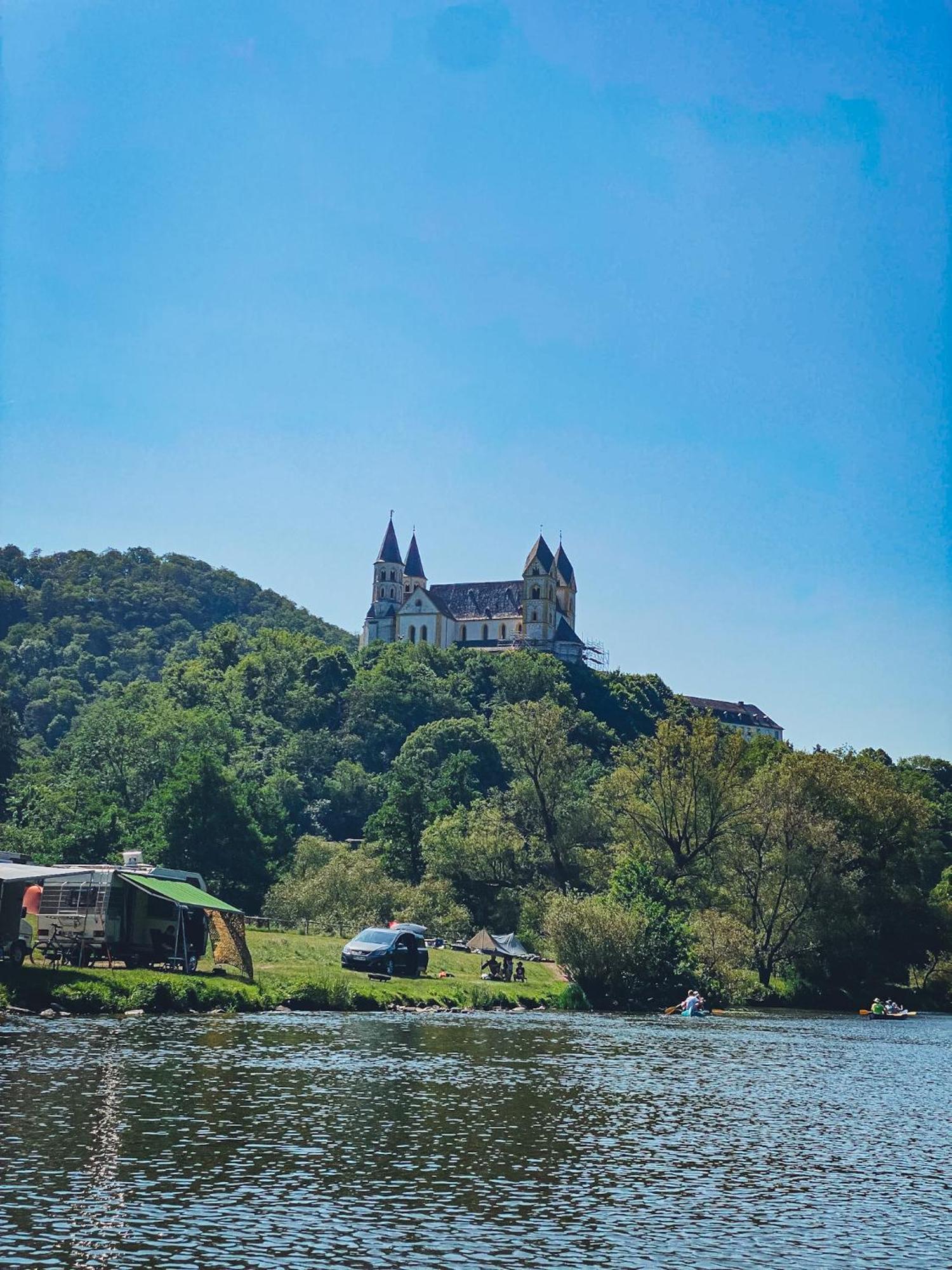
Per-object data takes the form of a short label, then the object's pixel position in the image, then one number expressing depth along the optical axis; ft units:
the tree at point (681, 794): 247.09
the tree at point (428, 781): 320.29
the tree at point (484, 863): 268.41
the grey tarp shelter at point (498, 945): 238.68
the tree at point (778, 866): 239.09
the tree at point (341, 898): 265.54
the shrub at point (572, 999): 192.03
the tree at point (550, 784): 268.41
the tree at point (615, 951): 195.31
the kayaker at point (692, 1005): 188.24
